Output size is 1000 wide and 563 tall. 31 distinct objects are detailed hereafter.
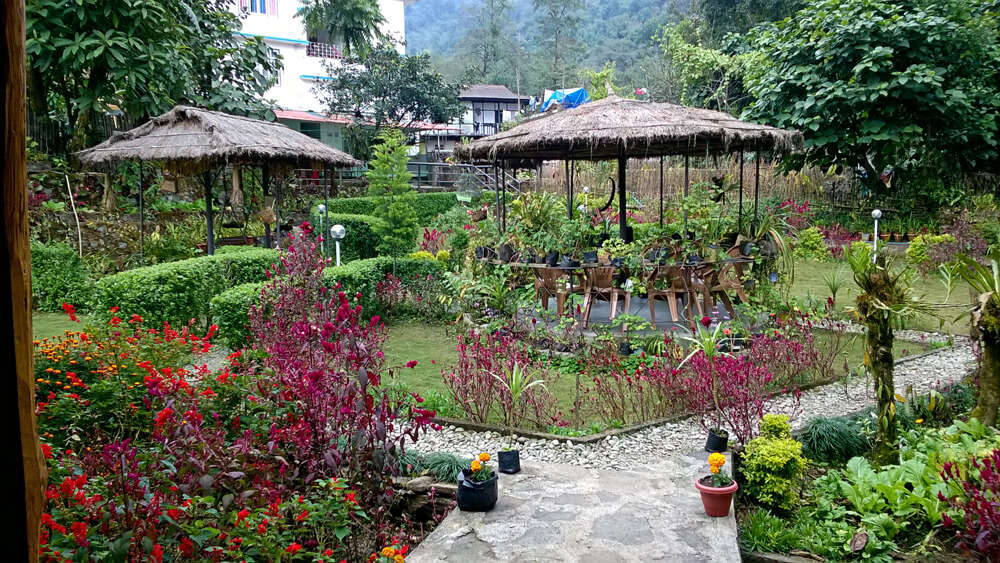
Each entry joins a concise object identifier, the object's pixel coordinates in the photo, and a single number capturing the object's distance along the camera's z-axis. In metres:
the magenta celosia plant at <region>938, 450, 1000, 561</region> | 3.14
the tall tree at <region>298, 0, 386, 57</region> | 28.58
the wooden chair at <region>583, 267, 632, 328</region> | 8.14
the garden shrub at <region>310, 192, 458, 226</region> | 19.00
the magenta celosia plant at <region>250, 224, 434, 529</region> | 3.46
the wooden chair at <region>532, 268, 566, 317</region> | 8.39
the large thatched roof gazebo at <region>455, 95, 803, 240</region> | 8.06
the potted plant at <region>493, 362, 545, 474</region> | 5.36
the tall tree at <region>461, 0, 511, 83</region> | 53.66
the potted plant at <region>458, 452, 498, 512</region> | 3.79
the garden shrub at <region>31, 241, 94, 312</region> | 10.07
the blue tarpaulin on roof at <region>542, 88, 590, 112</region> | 30.48
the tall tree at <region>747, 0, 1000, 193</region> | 12.91
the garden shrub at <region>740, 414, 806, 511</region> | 3.96
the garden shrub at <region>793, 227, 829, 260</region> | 14.75
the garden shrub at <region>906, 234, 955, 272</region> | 12.91
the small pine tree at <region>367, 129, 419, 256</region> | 13.27
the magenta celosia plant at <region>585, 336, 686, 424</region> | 5.71
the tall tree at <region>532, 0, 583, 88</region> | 54.98
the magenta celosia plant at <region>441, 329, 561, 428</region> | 5.57
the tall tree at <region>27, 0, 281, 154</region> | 11.53
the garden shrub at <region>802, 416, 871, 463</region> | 4.75
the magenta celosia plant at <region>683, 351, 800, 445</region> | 4.56
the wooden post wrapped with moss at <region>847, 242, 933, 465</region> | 4.10
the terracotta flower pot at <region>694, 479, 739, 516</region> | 3.67
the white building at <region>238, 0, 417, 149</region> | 29.19
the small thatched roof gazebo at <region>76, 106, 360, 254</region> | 10.47
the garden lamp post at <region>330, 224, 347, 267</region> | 8.94
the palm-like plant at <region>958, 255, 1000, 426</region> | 4.43
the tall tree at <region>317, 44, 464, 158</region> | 25.80
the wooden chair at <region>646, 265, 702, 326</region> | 8.00
